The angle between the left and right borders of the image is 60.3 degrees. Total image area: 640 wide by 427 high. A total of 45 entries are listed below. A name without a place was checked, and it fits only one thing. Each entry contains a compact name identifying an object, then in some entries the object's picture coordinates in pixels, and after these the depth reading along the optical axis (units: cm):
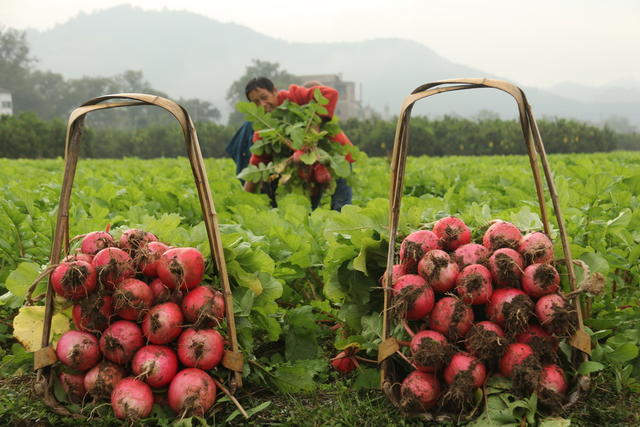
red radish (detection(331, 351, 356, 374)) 219
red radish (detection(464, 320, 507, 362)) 167
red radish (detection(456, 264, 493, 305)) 173
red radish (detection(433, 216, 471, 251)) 192
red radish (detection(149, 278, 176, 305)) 188
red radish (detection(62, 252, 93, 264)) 188
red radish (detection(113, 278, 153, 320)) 178
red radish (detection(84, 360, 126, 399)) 180
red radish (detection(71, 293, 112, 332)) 183
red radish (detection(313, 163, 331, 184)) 494
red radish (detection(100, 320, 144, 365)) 180
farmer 515
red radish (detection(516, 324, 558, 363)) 171
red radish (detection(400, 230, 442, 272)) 186
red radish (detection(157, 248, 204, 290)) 184
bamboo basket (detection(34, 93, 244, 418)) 179
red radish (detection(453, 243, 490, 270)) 183
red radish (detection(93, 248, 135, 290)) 181
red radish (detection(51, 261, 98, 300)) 180
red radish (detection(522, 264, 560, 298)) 173
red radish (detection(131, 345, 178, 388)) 177
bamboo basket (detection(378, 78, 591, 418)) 171
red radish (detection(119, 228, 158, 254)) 194
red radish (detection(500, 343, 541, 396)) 165
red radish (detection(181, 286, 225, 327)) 184
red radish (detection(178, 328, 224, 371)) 182
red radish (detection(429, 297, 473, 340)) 172
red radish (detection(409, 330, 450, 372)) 168
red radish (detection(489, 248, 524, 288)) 175
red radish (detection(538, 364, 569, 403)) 168
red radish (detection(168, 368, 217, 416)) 176
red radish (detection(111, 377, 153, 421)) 173
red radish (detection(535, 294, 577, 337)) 170
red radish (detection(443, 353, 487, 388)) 166
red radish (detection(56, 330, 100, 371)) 181
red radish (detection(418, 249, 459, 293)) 178
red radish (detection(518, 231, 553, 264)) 180
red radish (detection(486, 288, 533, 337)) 168
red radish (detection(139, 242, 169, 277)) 189
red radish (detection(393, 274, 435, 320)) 175
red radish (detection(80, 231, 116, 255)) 194
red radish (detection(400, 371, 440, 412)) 172
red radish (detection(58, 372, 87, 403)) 188
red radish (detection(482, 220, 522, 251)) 187
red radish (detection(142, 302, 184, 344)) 180
